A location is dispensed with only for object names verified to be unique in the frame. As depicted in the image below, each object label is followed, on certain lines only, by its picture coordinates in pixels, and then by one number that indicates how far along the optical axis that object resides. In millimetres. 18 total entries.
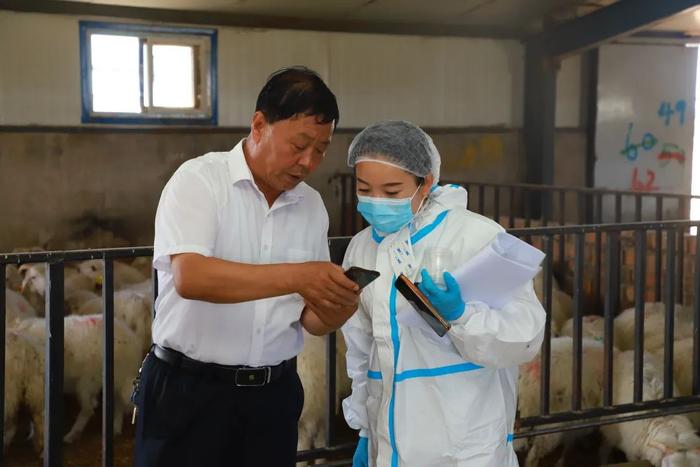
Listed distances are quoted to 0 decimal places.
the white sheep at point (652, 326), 5699
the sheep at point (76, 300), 6812
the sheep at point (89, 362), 5328
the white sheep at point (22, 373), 4938
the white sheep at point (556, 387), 4840
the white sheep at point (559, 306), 6742
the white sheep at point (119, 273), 7660
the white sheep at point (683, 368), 5094
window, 9469
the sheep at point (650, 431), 4316
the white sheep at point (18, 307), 6216
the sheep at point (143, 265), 8406
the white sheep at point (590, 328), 5820
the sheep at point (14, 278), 7426
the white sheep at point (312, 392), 4895
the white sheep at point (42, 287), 6898
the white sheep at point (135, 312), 6090
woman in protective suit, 2260
